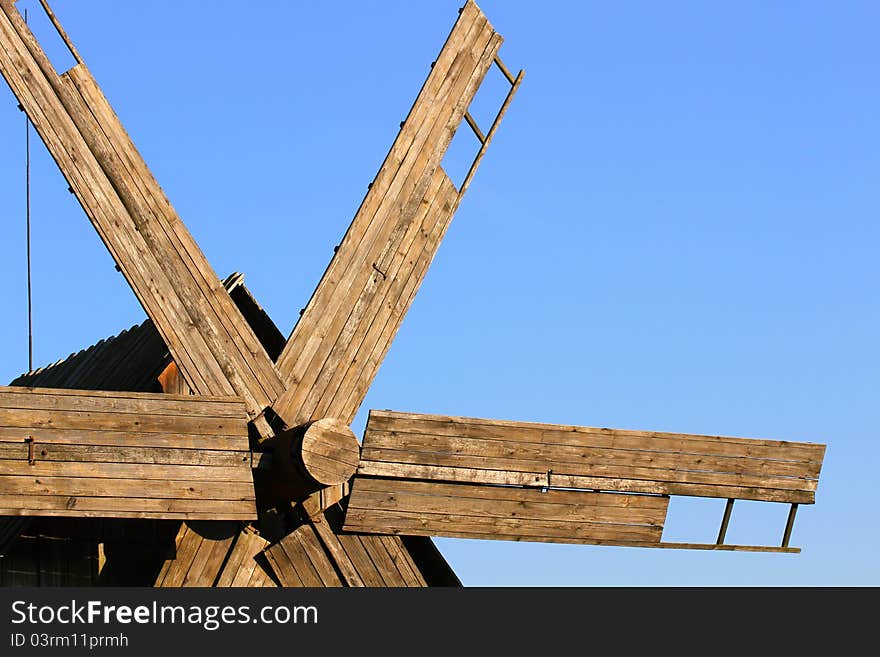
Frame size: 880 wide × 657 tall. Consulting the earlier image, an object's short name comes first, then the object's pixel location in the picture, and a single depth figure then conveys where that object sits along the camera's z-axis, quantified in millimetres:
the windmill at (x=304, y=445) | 18453
